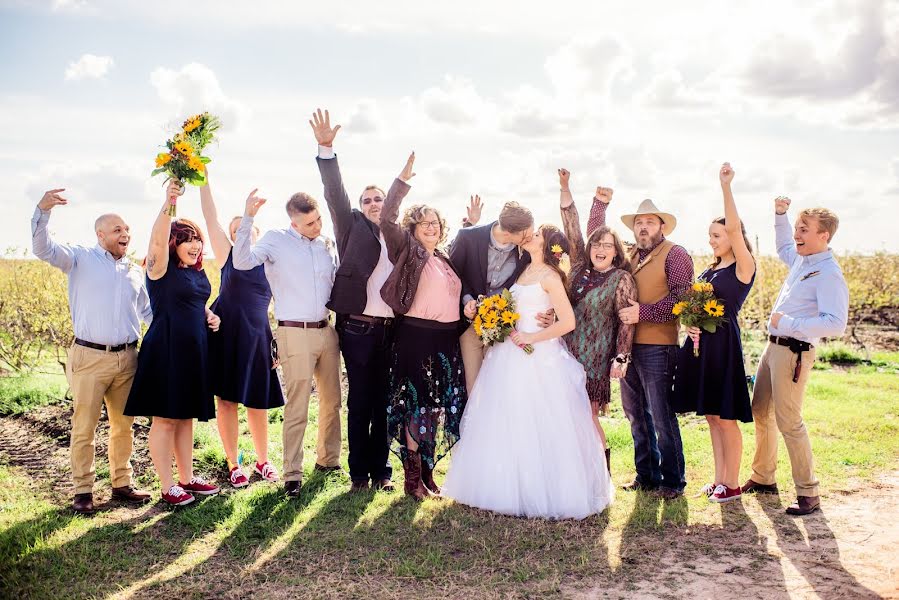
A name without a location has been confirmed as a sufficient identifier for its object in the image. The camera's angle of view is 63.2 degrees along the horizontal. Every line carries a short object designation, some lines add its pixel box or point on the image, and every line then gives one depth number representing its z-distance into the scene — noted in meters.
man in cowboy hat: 5.82
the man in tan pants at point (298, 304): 6.11
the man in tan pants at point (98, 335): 5.74
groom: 6.12
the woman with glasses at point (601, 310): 5.88
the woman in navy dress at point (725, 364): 5.75
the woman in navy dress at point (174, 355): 5.72
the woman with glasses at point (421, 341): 5.77
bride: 5.55
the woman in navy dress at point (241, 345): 6.35
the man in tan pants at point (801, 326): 5.52
